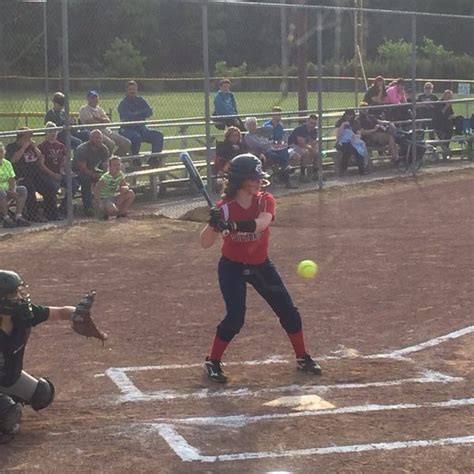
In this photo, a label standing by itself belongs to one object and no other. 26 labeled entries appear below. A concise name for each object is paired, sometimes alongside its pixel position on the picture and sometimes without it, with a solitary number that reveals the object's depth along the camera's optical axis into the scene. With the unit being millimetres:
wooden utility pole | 20250
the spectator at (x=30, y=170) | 13352
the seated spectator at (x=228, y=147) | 15453
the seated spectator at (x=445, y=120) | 21734
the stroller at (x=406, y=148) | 19922
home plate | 5953
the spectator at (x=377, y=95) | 19922
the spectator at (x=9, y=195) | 12797
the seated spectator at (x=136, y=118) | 15641
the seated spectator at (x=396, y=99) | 20094
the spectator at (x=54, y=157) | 13617
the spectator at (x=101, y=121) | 14750
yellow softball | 10255
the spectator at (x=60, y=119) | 14617
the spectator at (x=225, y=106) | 16938
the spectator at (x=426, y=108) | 21578
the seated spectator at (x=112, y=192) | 13750
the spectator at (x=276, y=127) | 17328
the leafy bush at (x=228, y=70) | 18000
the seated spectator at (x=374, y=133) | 19641
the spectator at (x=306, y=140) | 17922
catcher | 5543
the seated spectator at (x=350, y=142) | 18969
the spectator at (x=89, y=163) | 13961
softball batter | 6531
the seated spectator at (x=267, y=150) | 16500
